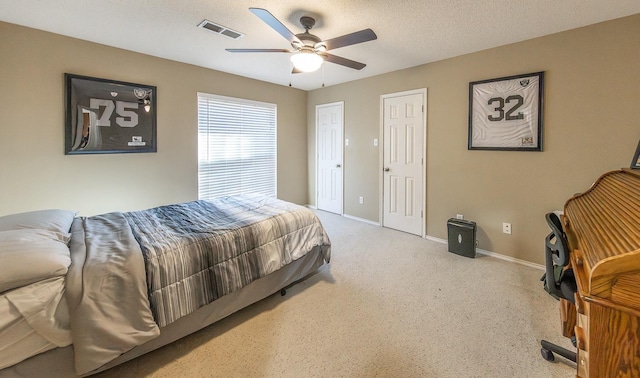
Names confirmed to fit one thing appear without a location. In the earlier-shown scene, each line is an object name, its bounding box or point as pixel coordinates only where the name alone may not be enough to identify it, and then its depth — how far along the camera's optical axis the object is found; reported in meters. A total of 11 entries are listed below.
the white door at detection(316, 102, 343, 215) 5.23
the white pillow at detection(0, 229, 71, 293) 1.30
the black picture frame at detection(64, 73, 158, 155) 3.09
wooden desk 0.79
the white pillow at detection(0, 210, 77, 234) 1.78
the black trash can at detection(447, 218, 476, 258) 3.36
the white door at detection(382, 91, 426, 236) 4.08
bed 1.34
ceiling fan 2.17
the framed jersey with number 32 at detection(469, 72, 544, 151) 3.02
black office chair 1.40
